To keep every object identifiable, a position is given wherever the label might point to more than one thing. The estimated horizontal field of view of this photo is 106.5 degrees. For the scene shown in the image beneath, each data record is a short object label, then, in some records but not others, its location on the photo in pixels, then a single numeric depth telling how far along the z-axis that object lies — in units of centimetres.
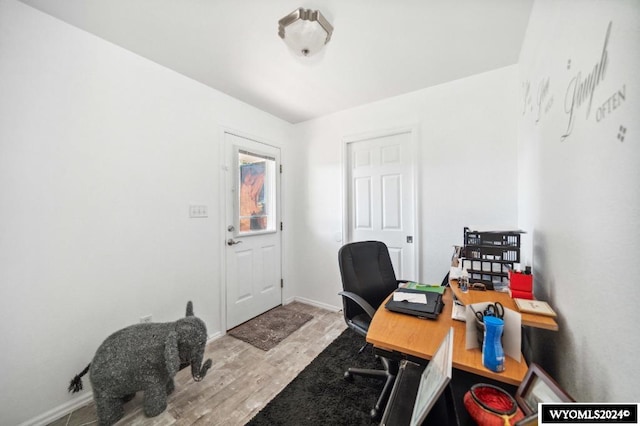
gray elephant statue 142
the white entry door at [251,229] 263
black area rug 147
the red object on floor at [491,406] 64
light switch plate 229
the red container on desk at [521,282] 121
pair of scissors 94
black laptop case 125
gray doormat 239
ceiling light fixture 148
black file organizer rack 142
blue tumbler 83
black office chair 156
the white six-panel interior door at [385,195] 262
